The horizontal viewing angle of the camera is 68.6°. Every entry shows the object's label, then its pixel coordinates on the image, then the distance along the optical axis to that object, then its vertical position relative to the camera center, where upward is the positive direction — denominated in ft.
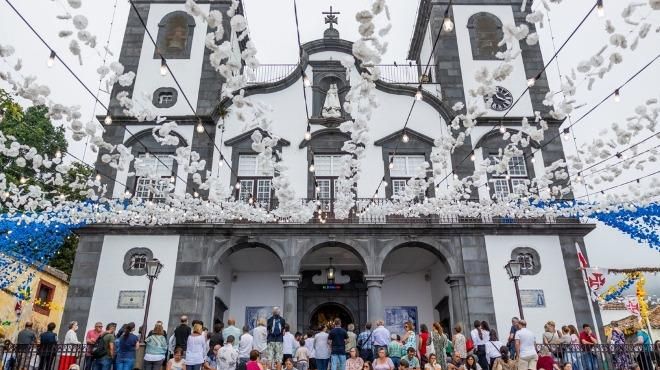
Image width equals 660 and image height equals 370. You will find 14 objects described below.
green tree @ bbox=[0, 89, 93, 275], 73.26 +35.88
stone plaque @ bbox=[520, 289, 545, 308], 54.34 +6.74
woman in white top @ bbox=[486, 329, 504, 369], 39.09 +1.01
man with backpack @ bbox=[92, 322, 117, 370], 36.70 +0.91
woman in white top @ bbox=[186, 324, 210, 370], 35.58 +0.97
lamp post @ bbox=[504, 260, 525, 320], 48.47 +8.70
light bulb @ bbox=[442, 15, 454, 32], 22.99 +15.32
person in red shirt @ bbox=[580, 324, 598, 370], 40.70 +0.41
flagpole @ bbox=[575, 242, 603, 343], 53.96 +6.60
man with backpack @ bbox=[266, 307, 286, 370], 41.22 +2.05
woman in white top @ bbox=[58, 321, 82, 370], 41.11 +1.18
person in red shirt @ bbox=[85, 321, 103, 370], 39.03 +2.01
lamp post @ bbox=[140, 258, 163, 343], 48.42 +8.51
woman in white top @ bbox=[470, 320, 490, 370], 40.98 +1.60
